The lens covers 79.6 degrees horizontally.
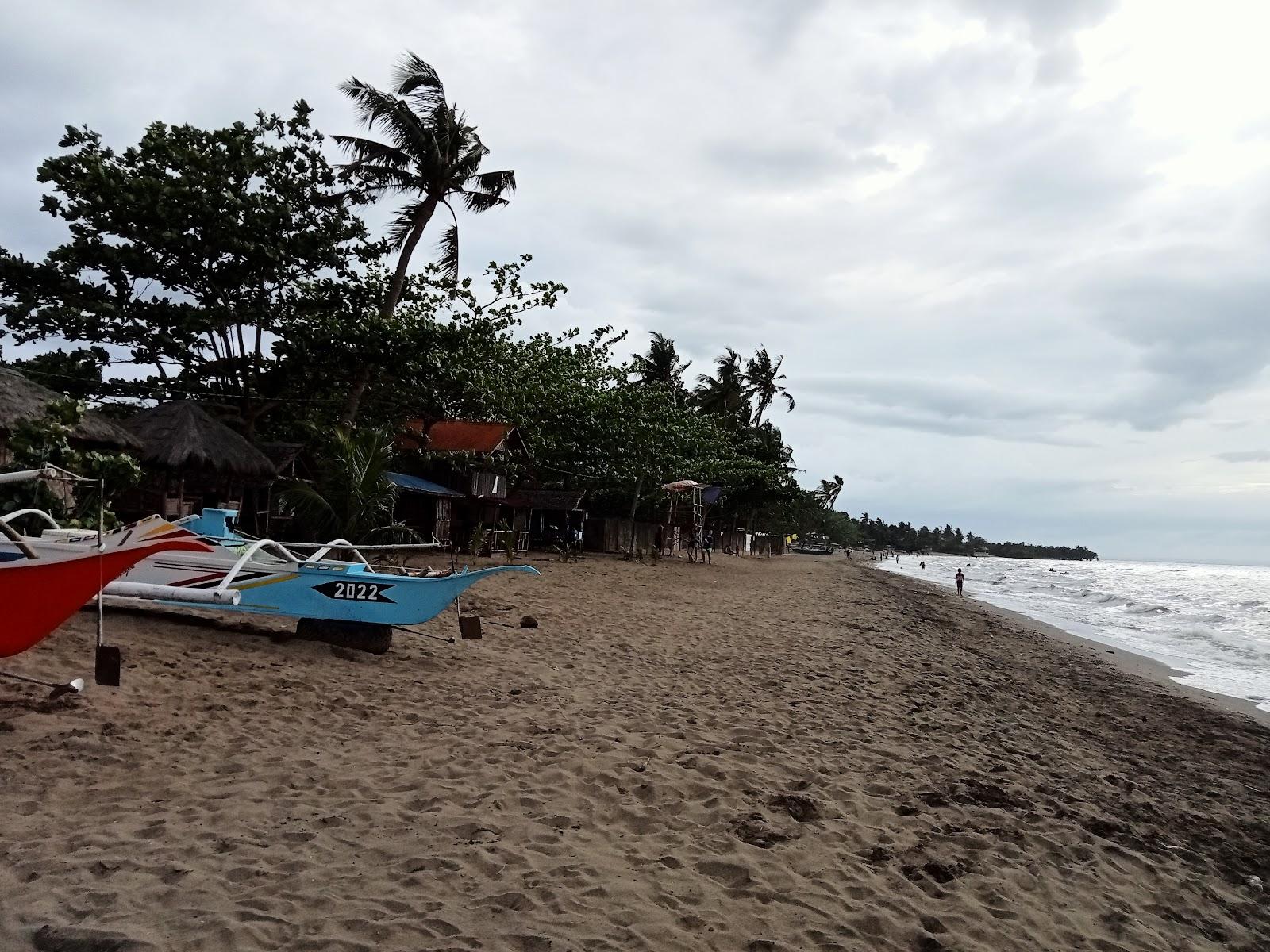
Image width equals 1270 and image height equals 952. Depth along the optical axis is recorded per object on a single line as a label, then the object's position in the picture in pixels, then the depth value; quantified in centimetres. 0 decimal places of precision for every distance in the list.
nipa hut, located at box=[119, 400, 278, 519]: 1447
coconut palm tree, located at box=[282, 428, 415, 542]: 1325
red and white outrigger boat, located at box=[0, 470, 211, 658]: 449
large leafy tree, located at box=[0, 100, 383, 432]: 1591
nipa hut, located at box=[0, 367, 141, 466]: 1138
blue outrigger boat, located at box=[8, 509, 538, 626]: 698
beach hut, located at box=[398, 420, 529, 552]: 2231
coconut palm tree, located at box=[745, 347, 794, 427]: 4641
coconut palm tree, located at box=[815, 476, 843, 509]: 8625
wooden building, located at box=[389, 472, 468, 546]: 2320
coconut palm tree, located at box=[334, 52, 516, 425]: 1841
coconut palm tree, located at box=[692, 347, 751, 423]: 4331
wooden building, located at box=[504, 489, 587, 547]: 2703
